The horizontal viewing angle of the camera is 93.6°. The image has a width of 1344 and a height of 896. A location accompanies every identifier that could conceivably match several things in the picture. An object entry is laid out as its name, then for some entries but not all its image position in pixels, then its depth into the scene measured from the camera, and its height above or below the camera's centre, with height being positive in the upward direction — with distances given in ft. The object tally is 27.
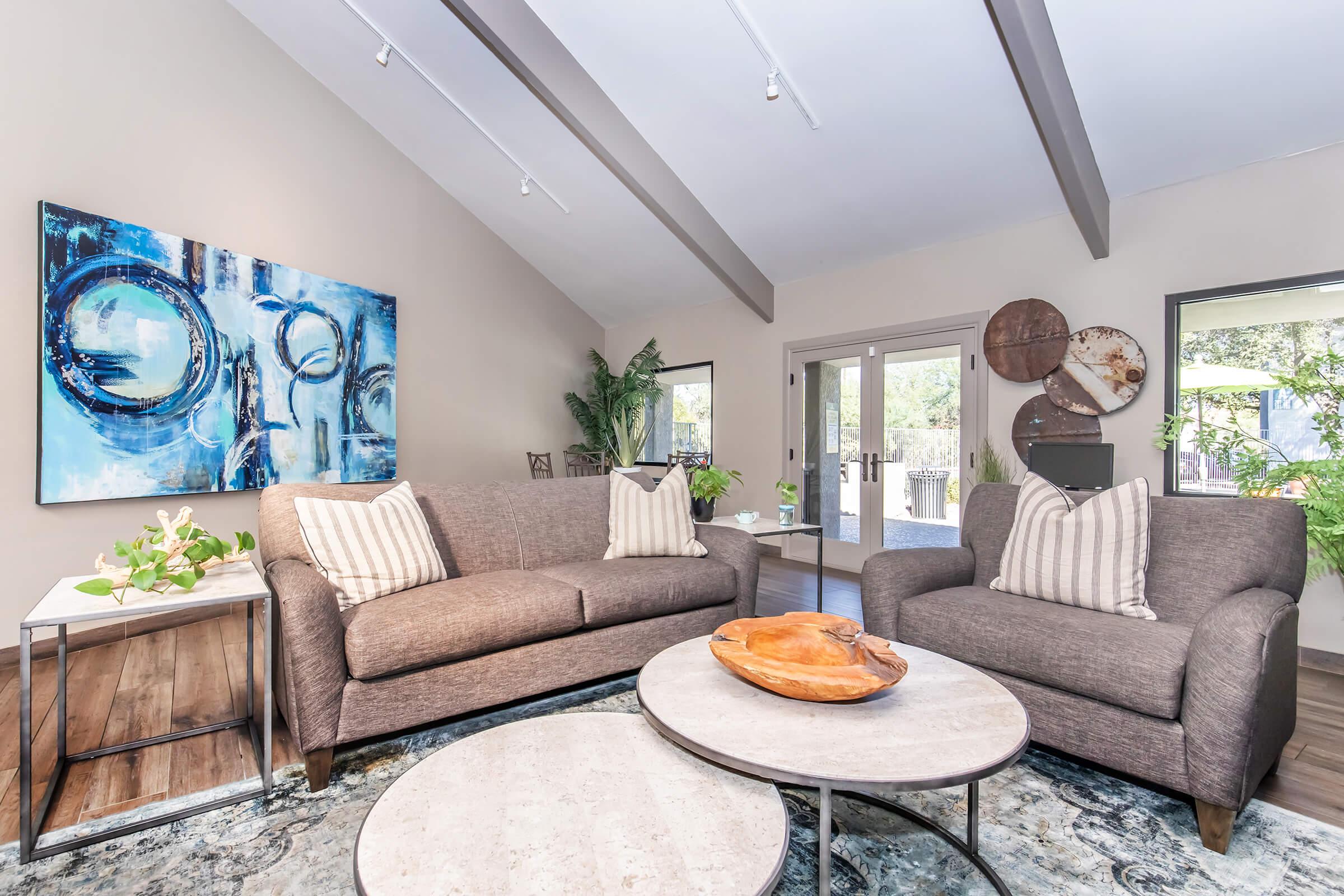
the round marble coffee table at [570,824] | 2.96 -2.01
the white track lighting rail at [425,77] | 11.85 +7.77
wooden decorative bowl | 4.58 -1.68
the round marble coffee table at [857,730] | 3.73 -1.89
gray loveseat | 5.21 -1.96
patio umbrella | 10.79 +1.17
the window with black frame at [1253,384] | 10.08 +1.07
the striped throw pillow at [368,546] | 7.20 -1.15
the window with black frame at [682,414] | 20.99 +1.19
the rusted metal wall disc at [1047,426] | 12.54 +0.46
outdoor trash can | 15.16 -1.12
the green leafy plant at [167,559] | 5.62 -1.06
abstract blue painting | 10.14 +1.53
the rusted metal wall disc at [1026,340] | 12.88 +2.27
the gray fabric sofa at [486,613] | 6.15 -1.91
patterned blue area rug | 4.77 -3.30
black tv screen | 11.00 -0.29
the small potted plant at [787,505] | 11.81 -1.09
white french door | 14.93 +0.22
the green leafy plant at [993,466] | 13.57 -0.40
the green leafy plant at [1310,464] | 9.32 -0.26
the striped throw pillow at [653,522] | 9.91 -1.18
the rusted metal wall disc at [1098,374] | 11.94 +1.46
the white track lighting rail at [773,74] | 10.33 +6.66
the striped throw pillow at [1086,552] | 7.00 -1.21
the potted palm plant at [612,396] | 21.75 +1.86
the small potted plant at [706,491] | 11.28 -0.75
